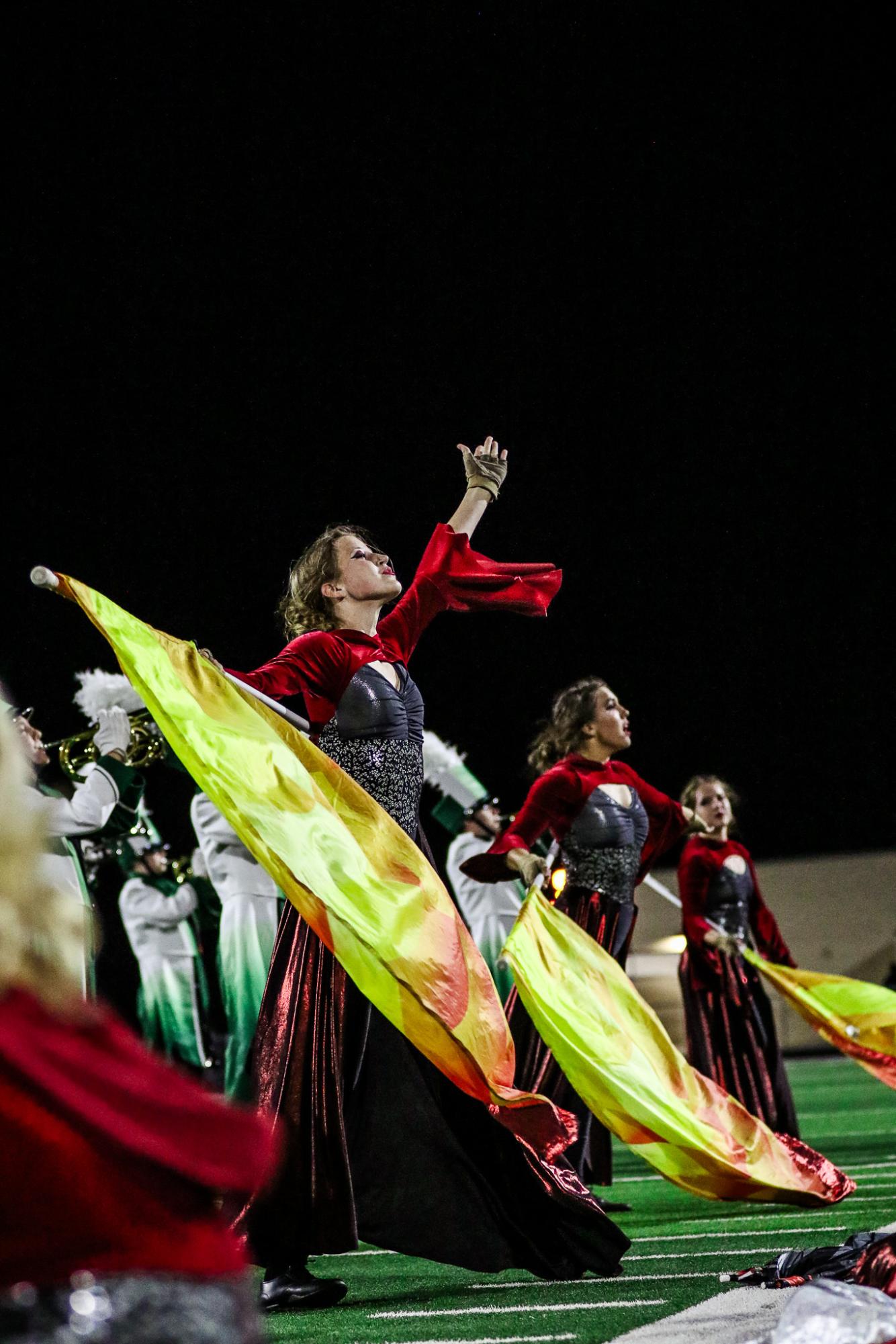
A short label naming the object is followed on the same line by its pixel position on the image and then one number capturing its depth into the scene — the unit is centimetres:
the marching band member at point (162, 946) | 2287
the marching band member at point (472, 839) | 2056
